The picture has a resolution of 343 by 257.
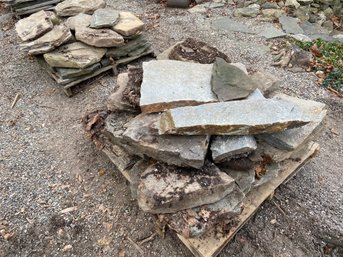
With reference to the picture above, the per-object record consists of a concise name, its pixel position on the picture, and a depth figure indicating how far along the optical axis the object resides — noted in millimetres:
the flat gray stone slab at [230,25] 6086
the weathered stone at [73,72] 4551
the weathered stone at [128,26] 4707
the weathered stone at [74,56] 4469
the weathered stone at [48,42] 4516
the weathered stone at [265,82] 3316
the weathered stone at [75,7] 5258
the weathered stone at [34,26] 4672
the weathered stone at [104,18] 4652
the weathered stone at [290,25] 5945
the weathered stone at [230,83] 2913
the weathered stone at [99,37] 4547
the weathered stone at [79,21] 4777
